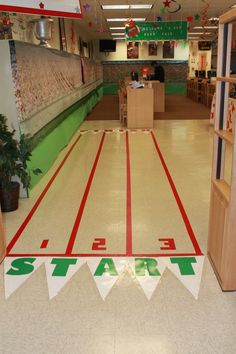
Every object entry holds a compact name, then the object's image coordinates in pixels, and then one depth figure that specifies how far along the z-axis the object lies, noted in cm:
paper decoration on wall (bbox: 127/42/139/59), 1891
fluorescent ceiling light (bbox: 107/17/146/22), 1156
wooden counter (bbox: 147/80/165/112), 1205
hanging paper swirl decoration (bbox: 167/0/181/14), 916
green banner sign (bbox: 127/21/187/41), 1070
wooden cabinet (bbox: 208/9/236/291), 241
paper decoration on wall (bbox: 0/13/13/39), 439
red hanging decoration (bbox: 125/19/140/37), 1007
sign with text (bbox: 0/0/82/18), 279
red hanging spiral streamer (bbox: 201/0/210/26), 916
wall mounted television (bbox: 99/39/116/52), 1916
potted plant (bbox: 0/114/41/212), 388
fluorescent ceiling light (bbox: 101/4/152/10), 934
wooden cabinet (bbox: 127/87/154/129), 872
